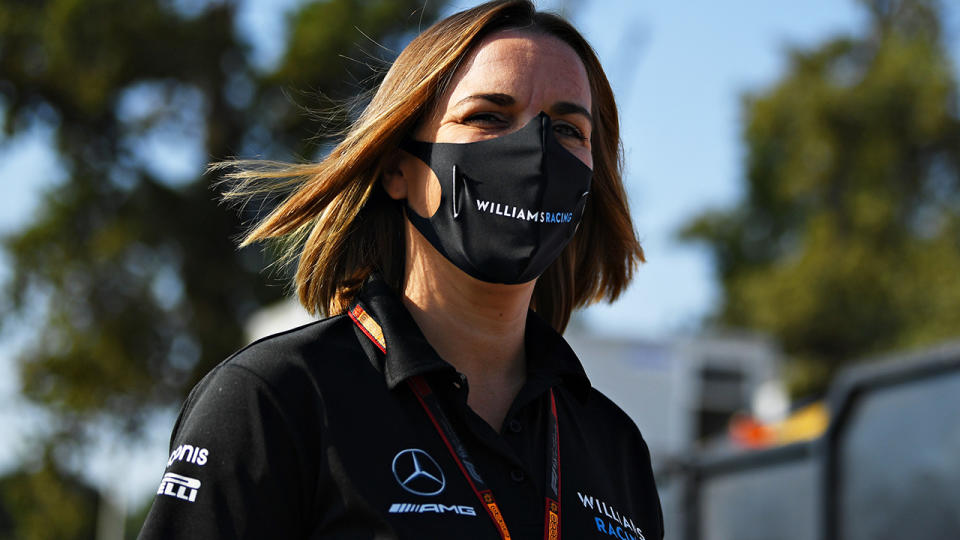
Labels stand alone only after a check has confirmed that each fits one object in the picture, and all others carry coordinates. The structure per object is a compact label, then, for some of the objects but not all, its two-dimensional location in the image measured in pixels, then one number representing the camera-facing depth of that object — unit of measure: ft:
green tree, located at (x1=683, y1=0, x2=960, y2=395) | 105.09
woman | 6.17
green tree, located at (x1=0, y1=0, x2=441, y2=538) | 64.69
